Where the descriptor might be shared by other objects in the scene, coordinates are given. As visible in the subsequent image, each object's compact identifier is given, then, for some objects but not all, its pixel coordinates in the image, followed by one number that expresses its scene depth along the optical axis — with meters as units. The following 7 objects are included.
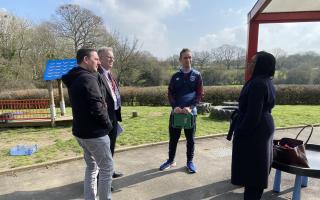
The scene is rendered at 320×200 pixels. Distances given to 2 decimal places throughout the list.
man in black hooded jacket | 3.18
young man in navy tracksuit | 4.89
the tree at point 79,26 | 29.17
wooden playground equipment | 9.93
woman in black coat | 3.21
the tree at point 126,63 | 31.43
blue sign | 9.81
